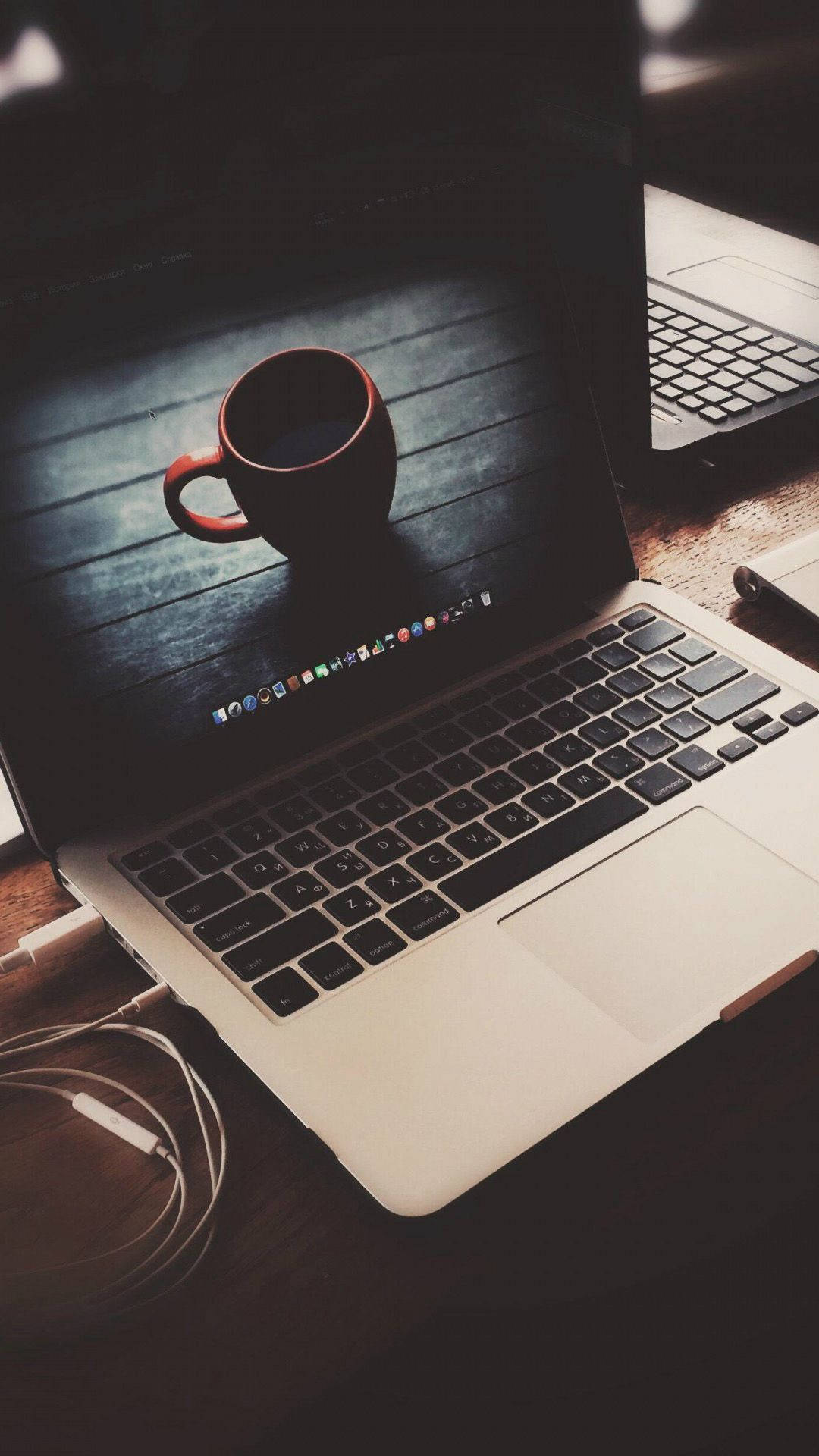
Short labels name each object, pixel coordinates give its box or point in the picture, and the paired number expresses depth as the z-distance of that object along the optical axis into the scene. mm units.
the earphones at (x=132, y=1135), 432
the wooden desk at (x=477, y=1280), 411
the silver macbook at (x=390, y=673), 500
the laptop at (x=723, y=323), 896
